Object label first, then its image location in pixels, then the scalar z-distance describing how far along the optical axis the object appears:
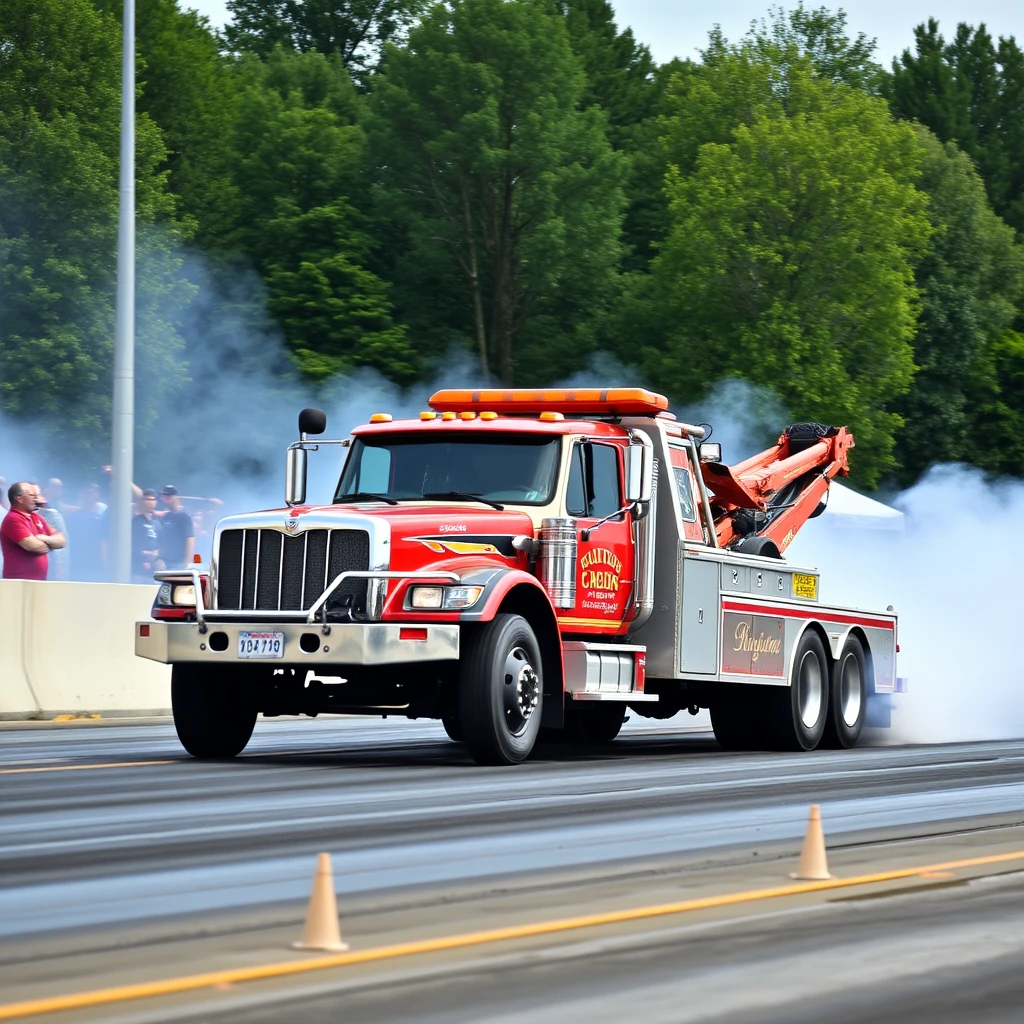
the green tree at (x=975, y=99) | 90.25
